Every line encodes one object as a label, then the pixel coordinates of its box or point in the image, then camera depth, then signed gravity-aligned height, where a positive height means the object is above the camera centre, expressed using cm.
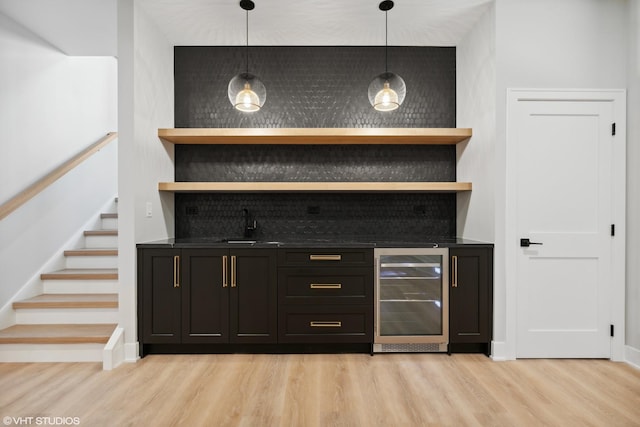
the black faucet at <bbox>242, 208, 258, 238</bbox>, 358 -18
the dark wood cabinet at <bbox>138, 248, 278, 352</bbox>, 296 -77
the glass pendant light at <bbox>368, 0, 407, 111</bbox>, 299 +108
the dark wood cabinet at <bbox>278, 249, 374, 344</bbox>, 300 -78
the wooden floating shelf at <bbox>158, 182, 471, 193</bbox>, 331 +23
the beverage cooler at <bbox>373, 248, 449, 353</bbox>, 298 -81
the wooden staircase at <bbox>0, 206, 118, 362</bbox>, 284 -100
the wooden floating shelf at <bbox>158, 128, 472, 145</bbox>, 327 +75
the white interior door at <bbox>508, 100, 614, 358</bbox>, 291 -12
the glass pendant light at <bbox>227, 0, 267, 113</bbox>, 298 +107
